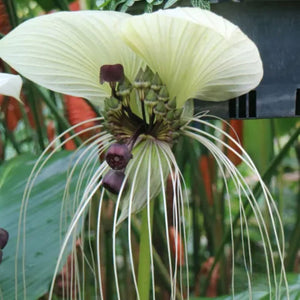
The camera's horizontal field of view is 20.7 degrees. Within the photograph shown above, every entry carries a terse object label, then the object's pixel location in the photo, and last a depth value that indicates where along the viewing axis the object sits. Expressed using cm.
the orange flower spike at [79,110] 132
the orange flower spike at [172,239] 155
